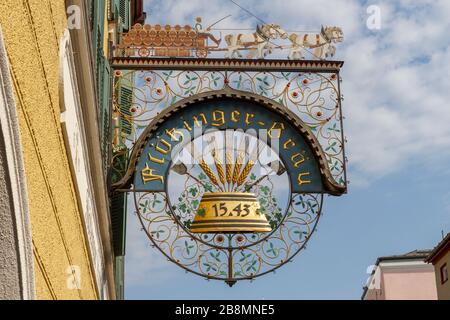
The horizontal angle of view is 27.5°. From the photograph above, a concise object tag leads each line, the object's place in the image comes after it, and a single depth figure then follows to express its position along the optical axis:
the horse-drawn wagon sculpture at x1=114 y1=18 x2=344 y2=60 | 10.48
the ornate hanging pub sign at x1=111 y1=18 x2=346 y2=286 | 9.59
